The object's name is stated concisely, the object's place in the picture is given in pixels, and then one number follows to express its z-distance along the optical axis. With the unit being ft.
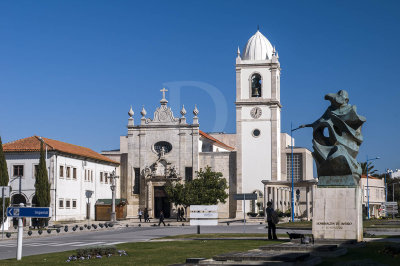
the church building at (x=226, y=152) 236.43
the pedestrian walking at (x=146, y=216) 215.72
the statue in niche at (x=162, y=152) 244.63
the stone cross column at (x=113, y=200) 197.26
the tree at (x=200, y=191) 223.92
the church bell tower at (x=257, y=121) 235.61
